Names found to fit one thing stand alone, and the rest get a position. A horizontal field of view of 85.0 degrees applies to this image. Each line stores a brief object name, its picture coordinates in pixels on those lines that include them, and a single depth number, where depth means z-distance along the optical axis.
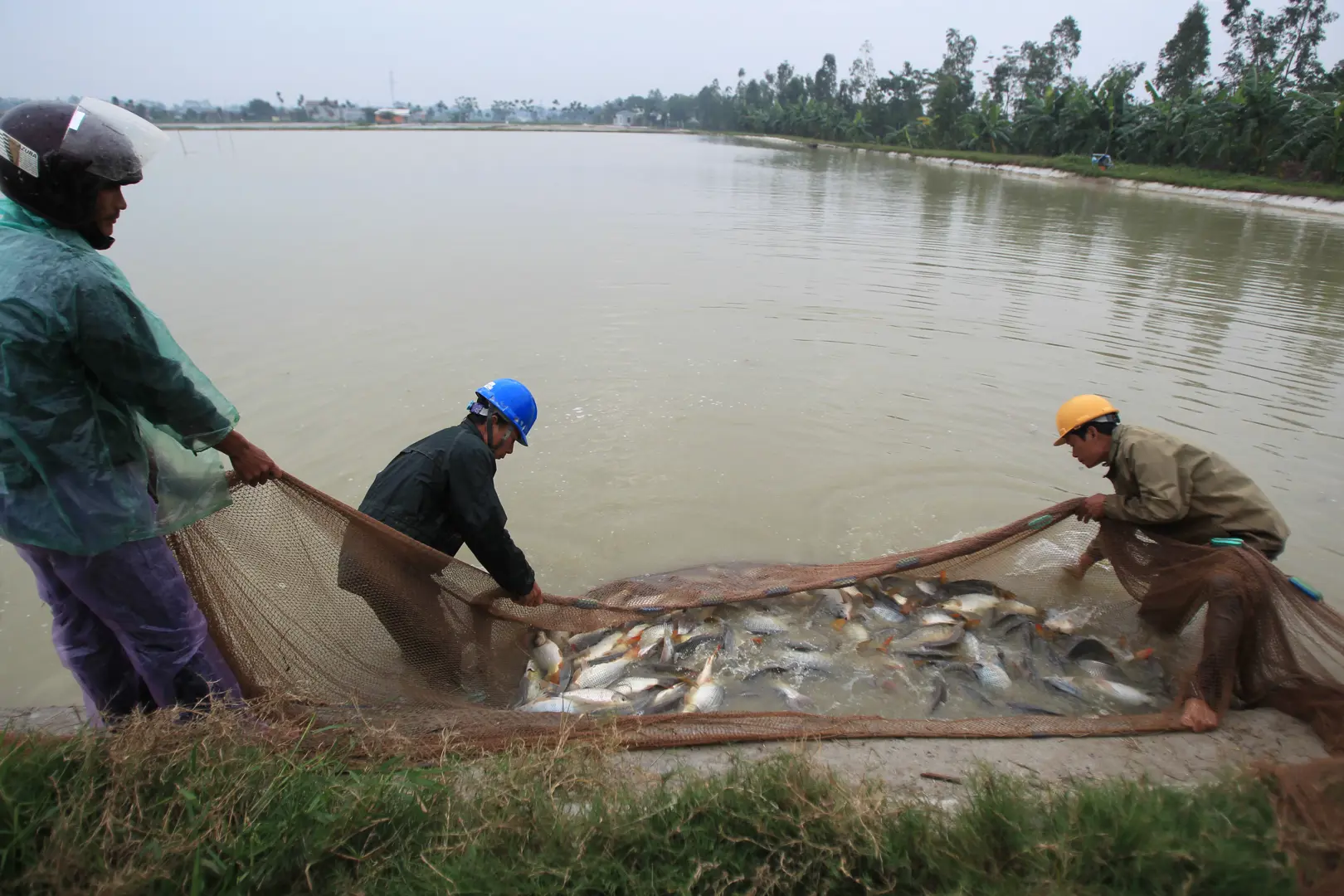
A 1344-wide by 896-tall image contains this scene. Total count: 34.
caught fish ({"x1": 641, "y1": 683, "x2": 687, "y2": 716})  3.87
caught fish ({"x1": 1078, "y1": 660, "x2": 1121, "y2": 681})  4.37
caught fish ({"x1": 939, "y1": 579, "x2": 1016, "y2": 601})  4.88
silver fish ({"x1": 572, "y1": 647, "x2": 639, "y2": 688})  4.13
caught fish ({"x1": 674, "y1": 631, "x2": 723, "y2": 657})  4.47
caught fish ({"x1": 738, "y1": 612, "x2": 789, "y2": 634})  4.68
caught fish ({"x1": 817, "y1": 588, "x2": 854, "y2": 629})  4.78
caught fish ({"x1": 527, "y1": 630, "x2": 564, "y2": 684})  4.18
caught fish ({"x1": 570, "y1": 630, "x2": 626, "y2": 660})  4.36
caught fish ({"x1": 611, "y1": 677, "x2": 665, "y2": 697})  4.04
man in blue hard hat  3.54
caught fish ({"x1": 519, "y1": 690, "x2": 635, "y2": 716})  3.73
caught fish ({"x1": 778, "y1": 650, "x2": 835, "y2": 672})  4.46
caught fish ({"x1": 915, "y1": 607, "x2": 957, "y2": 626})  4.67
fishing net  3.23
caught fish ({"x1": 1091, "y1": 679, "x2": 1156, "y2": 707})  4.11
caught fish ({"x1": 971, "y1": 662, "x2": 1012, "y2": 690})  4.25
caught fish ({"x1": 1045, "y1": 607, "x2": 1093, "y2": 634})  4.68
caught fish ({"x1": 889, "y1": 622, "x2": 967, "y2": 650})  4.52
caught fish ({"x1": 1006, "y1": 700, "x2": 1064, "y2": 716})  4.03
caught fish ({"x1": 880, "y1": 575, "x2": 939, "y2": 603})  4.88
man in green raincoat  2.31
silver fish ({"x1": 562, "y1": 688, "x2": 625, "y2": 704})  3.89
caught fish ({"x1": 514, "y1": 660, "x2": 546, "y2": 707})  3.96
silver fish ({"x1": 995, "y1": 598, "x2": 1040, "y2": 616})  4.79
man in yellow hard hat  3.97
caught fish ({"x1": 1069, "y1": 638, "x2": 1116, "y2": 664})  4.46
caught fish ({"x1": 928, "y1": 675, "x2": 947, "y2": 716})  4.16
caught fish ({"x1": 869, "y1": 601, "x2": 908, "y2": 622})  4.78
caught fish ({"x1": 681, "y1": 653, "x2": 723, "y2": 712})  4.01
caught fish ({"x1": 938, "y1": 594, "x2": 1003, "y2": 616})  4.77
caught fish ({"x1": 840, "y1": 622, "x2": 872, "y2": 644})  4.66
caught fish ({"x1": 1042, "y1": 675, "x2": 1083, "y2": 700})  4.23
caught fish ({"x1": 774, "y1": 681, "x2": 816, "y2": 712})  4.14
